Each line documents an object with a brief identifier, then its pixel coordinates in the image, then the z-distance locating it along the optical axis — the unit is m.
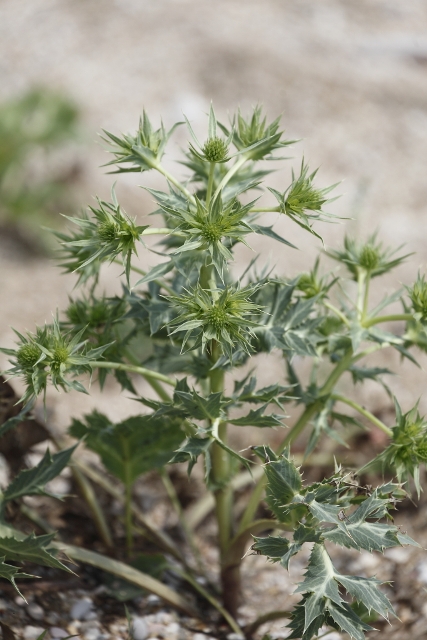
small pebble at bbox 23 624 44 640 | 1.48
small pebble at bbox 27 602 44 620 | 1.50
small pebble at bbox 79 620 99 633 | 1.50
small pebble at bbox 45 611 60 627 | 1.50
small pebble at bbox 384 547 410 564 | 1.59
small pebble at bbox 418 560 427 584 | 1.56
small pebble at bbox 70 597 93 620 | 1.51
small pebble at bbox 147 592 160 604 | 1.54
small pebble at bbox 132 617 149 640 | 1.50
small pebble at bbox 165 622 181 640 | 1.51
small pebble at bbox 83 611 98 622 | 1.51
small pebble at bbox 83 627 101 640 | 1.49
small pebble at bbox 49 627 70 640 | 1.49
